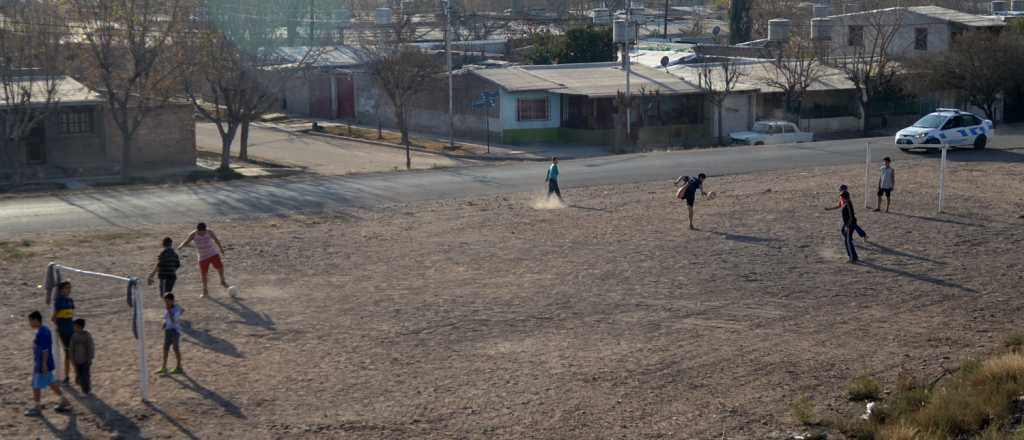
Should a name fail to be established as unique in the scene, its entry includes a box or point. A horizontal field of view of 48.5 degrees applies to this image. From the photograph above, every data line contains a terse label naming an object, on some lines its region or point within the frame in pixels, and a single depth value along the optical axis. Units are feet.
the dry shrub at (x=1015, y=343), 51.05
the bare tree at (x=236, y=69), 122.93
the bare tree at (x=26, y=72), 108.88
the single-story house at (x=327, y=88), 191.93
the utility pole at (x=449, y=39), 142.59
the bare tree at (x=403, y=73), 159.74
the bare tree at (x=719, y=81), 157.48
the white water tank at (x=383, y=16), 201.05
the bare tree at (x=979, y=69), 155.84
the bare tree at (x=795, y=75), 163.64
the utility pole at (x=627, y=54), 148.99
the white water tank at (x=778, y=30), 199.21
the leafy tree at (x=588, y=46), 202.80
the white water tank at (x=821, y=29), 191.93
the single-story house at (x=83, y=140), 114.93
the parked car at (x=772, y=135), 148.66
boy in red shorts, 59.88
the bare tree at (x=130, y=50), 111.65
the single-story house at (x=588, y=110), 154.30
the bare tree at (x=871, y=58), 167.73
